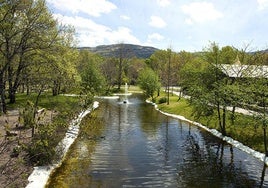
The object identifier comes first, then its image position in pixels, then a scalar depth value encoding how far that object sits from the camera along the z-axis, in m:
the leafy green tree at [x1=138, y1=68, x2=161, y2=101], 47.33
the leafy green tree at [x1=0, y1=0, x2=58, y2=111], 21.44
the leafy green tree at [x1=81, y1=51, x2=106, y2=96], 46.81
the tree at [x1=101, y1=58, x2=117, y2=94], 68.23
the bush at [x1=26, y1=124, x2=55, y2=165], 13.60
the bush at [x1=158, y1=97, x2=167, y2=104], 40.19
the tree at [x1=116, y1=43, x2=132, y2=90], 73.19
